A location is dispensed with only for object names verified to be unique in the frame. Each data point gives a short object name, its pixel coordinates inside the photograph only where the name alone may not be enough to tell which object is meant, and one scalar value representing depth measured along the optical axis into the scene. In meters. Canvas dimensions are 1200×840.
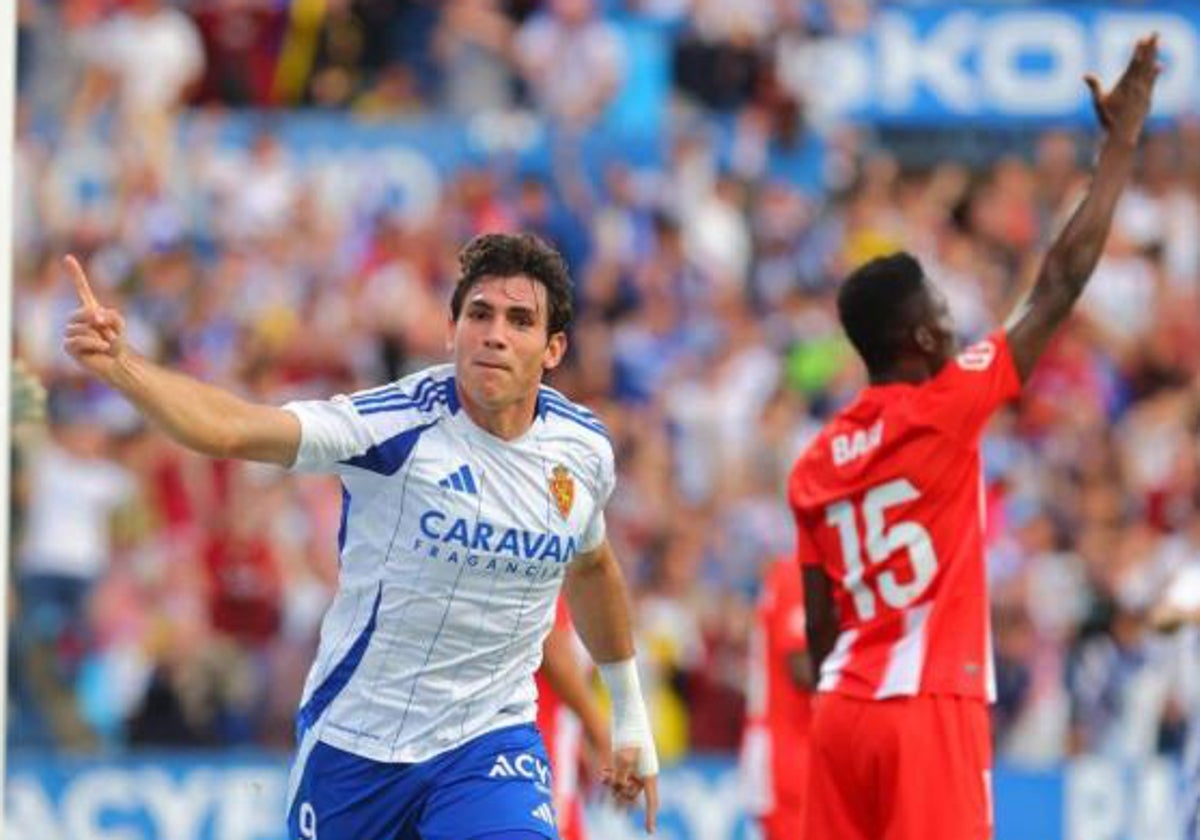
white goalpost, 16.94
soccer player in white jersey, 16.66
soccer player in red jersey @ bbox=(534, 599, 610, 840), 20.64
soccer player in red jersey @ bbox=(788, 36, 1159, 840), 18.92
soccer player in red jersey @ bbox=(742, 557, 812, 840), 22.94
